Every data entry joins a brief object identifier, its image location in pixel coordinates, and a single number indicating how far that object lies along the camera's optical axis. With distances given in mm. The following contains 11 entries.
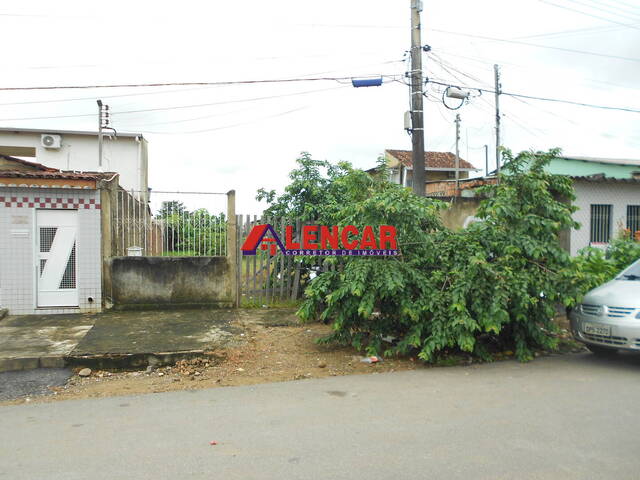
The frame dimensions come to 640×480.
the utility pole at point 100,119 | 18861
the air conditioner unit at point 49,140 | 22250
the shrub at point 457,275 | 6520
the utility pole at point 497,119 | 24259
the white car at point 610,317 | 6141
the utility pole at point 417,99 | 9992
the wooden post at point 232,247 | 10055
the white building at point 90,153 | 22750
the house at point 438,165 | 34469
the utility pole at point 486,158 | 31986
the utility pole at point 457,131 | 30448
